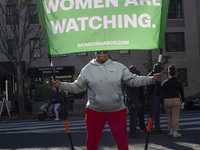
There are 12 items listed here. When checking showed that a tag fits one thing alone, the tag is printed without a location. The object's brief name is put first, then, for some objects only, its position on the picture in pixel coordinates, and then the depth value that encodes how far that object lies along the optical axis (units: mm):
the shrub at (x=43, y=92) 23875
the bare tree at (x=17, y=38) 18361
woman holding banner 4012
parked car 20906
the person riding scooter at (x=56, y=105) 15633
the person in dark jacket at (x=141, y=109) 8802
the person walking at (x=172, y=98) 8102
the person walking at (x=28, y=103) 21341
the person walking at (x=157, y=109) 8500
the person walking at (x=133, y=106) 7938
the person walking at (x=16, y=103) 21631
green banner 4348
